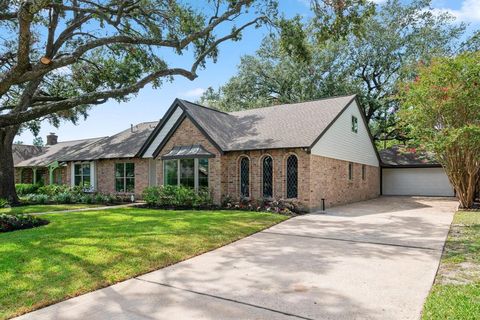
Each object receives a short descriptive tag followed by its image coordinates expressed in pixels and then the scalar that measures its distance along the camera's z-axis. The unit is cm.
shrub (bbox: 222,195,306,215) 1388
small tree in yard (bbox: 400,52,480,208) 1445
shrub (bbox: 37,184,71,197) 2156
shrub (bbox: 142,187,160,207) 1659
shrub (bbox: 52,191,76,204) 1978
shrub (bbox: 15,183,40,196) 2434
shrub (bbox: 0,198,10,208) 1740
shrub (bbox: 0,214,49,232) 1003
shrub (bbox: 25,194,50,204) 1975
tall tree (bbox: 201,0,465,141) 2725
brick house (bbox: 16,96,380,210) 1485
